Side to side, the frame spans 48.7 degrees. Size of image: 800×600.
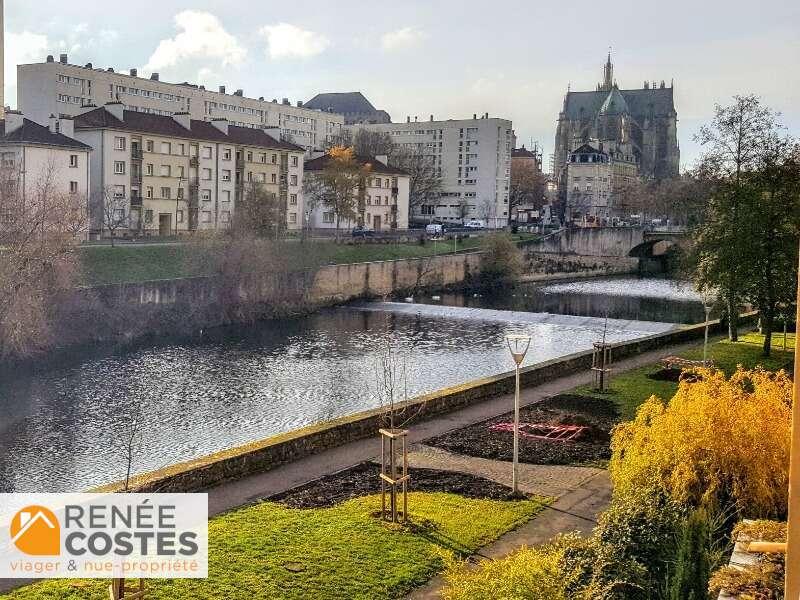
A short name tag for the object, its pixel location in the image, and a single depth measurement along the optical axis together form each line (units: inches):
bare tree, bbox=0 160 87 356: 1346.0
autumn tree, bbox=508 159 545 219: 4945.9
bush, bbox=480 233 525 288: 2851.9
